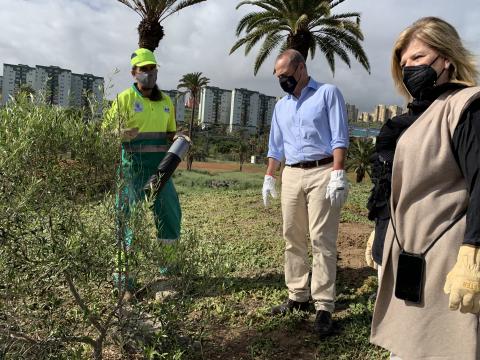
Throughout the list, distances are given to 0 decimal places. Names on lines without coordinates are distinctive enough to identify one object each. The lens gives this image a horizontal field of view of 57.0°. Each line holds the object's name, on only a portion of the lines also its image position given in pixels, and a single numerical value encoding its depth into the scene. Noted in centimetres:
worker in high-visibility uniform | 345
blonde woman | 151
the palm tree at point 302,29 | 1330
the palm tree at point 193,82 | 3256
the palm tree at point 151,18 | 1280
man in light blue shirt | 315
